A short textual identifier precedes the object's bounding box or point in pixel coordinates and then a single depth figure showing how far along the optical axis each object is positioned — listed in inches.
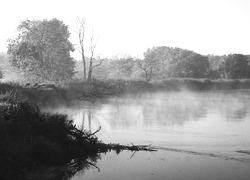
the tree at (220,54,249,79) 3932.1
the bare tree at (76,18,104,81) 2274.7
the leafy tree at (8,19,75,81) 2041.1
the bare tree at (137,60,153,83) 3316.9
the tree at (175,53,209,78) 3716.8
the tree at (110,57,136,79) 4079.7
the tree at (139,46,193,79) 3393.2
